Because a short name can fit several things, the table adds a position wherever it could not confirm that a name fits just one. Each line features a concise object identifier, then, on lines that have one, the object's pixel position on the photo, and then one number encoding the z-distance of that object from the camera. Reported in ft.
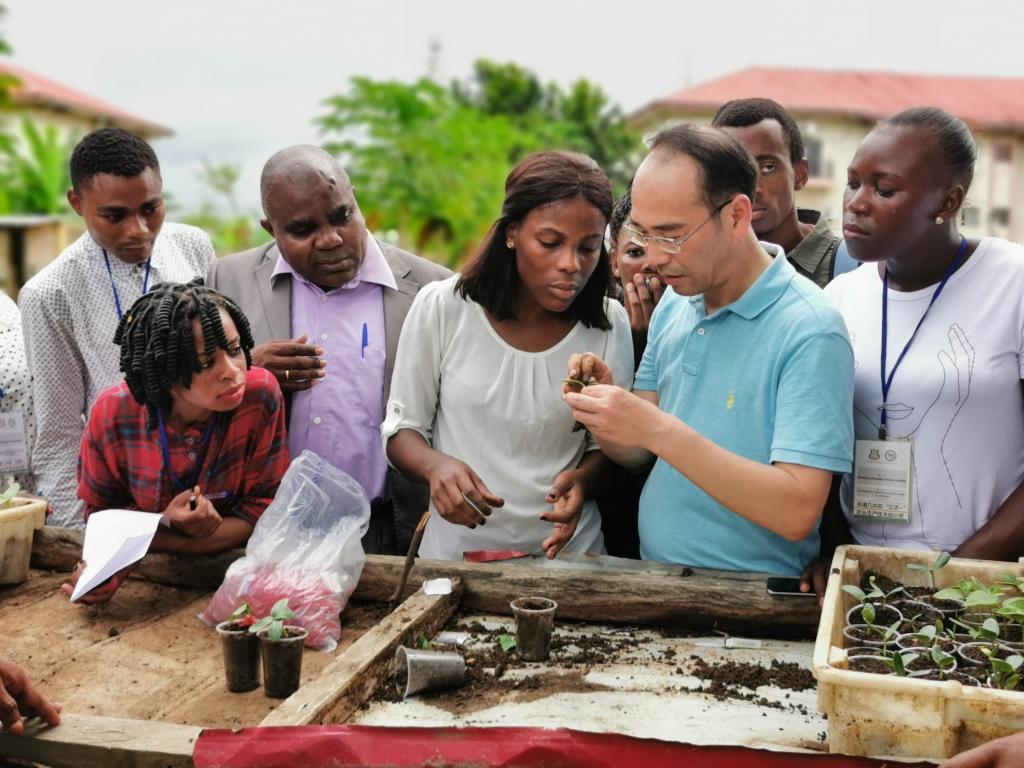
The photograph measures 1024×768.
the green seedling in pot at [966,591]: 6.10
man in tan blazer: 9.82
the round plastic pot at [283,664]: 6.79
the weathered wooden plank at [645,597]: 7.47
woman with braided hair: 8.39
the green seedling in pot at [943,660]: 5.50
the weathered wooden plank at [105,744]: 5.56
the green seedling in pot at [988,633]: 5.84
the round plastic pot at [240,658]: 6.93
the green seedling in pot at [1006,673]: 5.38
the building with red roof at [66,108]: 72.18
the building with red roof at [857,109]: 77.46
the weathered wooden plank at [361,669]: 5.82
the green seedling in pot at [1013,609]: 5.99
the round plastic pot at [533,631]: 6.97
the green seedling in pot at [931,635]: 5.83
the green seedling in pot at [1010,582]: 6.33
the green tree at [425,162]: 59.21
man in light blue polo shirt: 6.74
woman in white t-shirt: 7.25
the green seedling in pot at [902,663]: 5.42
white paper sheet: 7.98
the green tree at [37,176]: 48.73
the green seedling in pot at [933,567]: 6.70
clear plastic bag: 7.98
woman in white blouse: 8.32
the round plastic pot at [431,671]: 6.39
